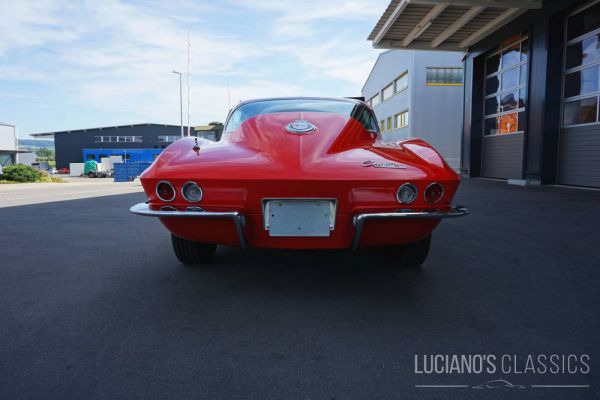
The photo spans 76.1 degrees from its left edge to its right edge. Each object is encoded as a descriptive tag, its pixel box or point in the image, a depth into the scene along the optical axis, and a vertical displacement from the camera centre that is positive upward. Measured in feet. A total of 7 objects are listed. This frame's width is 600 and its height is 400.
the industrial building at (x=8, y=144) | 127.24 +8.86
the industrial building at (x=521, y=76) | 29.25 +8.88
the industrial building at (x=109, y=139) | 144.62 +12.01
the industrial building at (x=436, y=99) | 65.41 +12.74
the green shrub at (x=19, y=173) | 58.49 -0.58
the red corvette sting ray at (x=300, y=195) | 6.73 -0.42
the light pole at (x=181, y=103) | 95.56 +16.84
